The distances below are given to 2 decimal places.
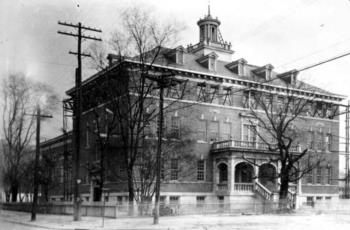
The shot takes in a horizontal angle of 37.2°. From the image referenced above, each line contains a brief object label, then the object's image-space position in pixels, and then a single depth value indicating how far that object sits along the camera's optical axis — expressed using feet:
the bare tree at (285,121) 164.17
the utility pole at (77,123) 99.86
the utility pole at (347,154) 163.91
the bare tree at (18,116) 99.99
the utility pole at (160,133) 91.25
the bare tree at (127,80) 121.19
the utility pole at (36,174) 102.73
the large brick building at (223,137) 151.02
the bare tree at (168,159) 128.36
